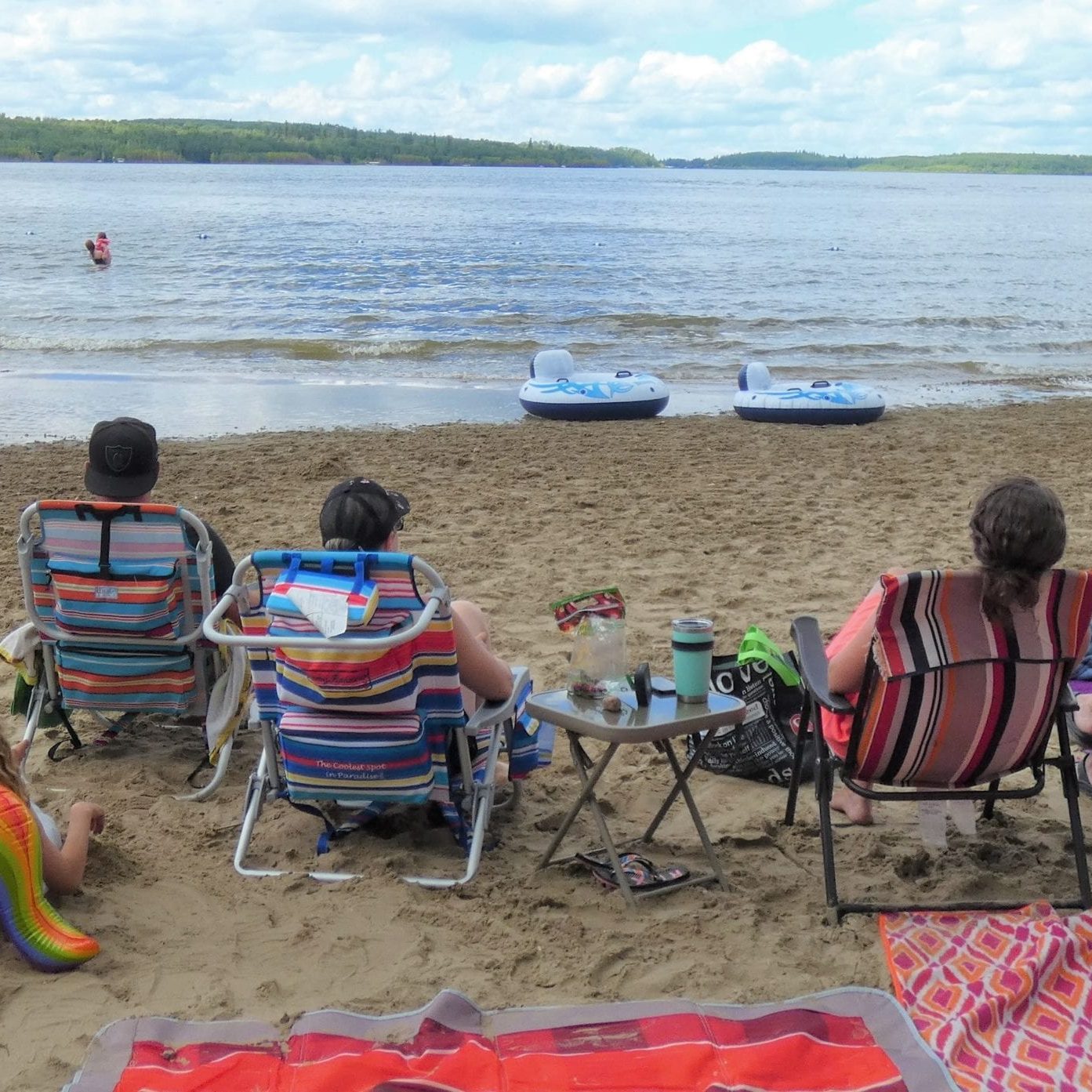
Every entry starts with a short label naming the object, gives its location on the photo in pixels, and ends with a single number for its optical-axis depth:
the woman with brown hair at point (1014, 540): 2.99
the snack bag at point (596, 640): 3.39
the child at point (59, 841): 3.01
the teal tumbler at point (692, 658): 3.29
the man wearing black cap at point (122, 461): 3.93
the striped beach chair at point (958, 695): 3.04
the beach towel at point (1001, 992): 2.53
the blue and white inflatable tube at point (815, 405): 11.17
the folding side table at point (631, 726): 3.13
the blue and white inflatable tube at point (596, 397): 11.64
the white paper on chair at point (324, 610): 3.03
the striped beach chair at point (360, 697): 3.07
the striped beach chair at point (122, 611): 3.84
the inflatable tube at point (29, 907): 2.83
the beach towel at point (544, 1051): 2.45
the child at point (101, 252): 28.64
